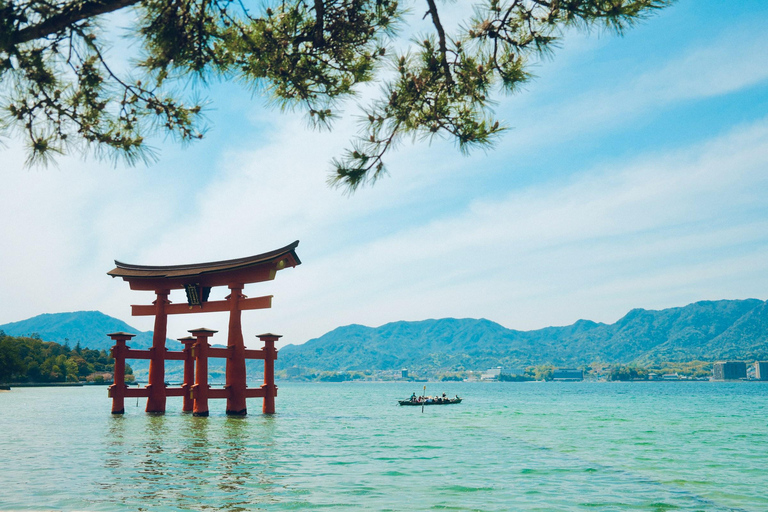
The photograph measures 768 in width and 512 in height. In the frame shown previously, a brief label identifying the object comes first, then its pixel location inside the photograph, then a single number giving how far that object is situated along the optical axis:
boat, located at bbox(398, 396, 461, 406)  42.86
